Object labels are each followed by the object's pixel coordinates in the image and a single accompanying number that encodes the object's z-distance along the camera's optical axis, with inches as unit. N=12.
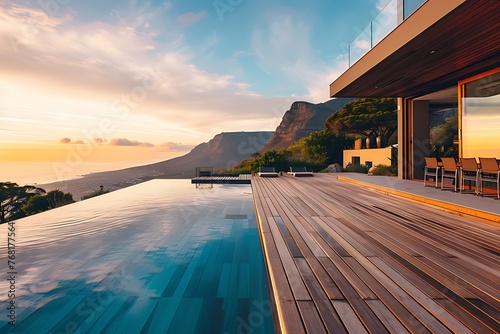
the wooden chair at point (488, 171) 209.2
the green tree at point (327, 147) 732.0
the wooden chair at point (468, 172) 230.6
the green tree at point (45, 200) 418.3
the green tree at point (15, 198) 442.9
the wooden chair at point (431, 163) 275.3
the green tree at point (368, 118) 893.2
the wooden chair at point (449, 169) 247.4
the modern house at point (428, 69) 160.2
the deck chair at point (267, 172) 502.9
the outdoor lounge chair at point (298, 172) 504.1
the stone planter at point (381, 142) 596.4
